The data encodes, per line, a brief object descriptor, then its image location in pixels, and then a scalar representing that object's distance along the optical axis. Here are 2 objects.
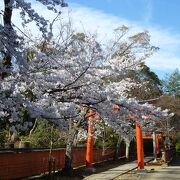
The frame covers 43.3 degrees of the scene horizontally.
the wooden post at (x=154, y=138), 22.63
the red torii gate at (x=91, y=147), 13.37
